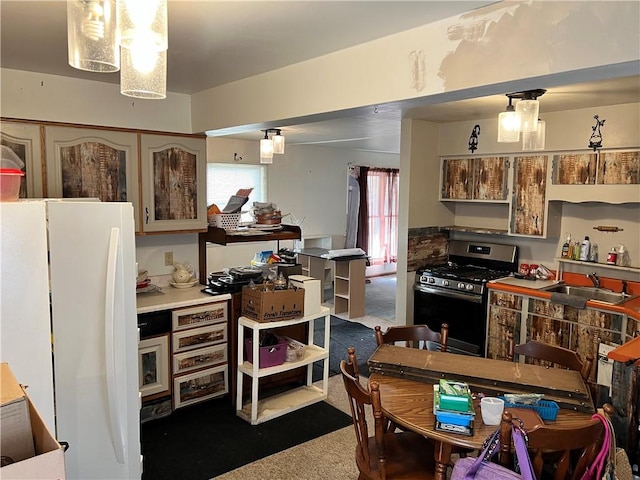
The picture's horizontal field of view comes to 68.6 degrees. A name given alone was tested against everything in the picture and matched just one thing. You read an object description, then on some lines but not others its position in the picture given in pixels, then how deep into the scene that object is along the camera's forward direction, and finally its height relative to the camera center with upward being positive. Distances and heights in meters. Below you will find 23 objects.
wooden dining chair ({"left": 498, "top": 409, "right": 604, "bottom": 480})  1.62 -0.83
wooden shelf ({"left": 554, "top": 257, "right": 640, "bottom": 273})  3.76 -0.50
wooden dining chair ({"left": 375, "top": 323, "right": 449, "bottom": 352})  2.77 -0.79
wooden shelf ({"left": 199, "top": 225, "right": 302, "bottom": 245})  3.72 -0.28
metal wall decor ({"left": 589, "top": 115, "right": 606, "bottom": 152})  3.78 +0.57
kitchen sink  3.75 -0.73
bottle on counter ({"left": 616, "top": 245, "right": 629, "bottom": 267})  3.85 -0.42
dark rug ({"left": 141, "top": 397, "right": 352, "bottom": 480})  2.81 -1.58
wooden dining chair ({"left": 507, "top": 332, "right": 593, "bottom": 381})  2.48 -0.81
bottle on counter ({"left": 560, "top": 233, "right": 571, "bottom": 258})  4.20 -0.38
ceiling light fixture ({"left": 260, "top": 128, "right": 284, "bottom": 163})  4.62 +0.54
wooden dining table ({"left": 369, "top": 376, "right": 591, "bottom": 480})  1.78 -0.87
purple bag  1.46 -0.84
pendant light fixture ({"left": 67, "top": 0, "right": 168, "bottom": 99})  1.23 +0.44
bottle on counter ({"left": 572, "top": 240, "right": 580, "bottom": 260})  4.12 -0.40
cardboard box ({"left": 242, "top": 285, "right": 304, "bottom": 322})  3.28 -0.73
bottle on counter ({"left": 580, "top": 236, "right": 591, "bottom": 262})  4.05 -0.38
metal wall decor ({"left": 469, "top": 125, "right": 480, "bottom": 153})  4.57 +0.64
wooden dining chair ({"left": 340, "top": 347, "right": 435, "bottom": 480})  1.97 -1.16
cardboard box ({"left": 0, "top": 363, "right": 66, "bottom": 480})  0.78 -0.45
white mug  1.87 -0.82
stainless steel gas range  4.37 -0.83
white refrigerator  1.94 -0.56
